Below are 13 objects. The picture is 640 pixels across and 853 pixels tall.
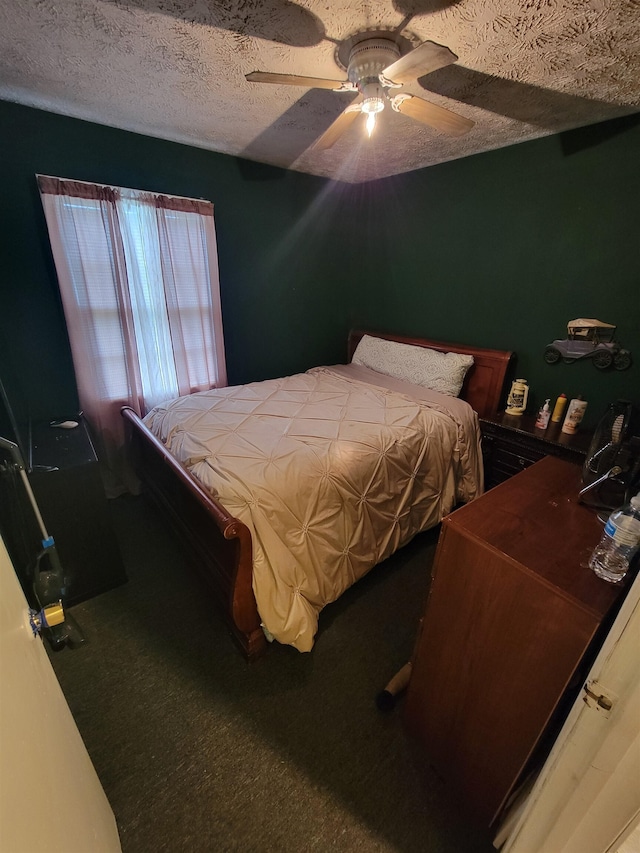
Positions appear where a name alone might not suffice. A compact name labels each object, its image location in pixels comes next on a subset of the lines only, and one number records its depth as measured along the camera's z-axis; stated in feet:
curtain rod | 6.83
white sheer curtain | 7.28
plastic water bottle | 2.75
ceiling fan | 3.77
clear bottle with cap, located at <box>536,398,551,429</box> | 7.75
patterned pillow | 8.85
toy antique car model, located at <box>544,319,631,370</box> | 7.09
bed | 4.95
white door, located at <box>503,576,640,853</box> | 1.94
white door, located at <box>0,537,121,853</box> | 1.48
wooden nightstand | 7.05
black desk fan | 3.59
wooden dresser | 2.71
